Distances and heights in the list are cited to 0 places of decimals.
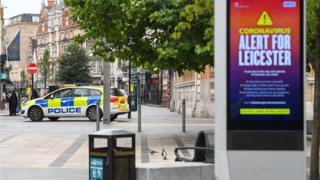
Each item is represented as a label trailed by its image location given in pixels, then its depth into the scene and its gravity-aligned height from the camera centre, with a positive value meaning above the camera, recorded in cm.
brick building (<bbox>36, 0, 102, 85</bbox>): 12538 +1076
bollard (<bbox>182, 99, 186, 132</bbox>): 2204 -93
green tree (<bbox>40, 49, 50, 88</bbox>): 9835 +379
